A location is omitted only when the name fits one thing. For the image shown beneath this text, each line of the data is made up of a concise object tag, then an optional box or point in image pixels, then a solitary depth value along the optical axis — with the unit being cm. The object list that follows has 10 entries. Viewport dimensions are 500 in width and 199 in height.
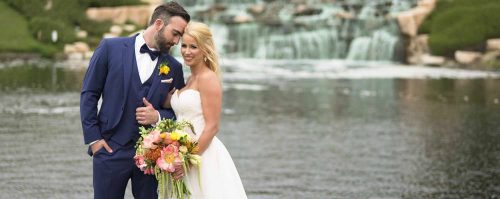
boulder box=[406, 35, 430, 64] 4828
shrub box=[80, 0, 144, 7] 5588
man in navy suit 740
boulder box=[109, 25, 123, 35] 5128
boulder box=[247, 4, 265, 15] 5497
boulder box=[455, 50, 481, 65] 4569
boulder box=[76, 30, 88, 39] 5031
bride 735
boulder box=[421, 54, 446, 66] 4653
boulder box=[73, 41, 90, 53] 4703
